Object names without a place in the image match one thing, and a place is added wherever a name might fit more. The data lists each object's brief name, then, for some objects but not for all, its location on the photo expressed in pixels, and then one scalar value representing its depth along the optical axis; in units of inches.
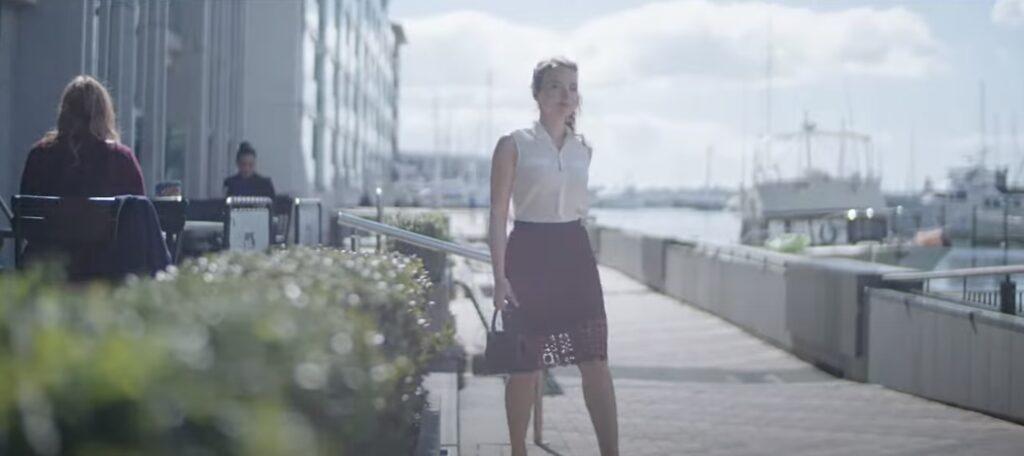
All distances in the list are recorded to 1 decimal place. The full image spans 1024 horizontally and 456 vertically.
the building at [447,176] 4067.7
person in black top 465.4
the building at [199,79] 433.7
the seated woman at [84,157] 233.5
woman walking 214.5
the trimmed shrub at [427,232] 336.2
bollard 366.9
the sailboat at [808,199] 1958.7
